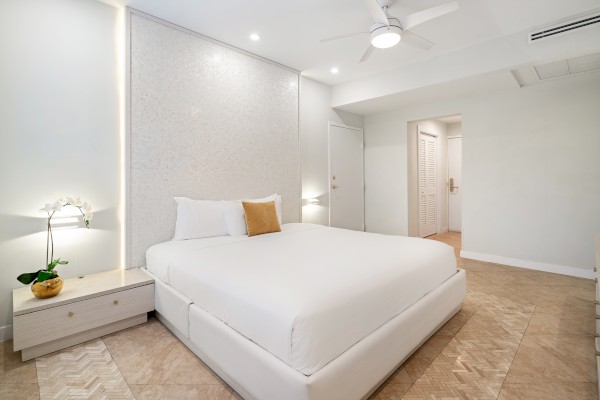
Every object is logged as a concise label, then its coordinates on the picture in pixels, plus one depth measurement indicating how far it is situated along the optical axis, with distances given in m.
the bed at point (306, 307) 1.24
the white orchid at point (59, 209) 2.10
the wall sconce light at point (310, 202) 4.27
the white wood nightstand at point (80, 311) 1.82
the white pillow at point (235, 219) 2.98
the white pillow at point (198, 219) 2.78
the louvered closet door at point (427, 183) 5.42
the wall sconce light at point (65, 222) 2.27
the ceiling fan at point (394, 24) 2.11
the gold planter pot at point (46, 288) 1.92
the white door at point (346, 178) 4.71
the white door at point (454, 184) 6.41
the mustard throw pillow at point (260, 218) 2.95
